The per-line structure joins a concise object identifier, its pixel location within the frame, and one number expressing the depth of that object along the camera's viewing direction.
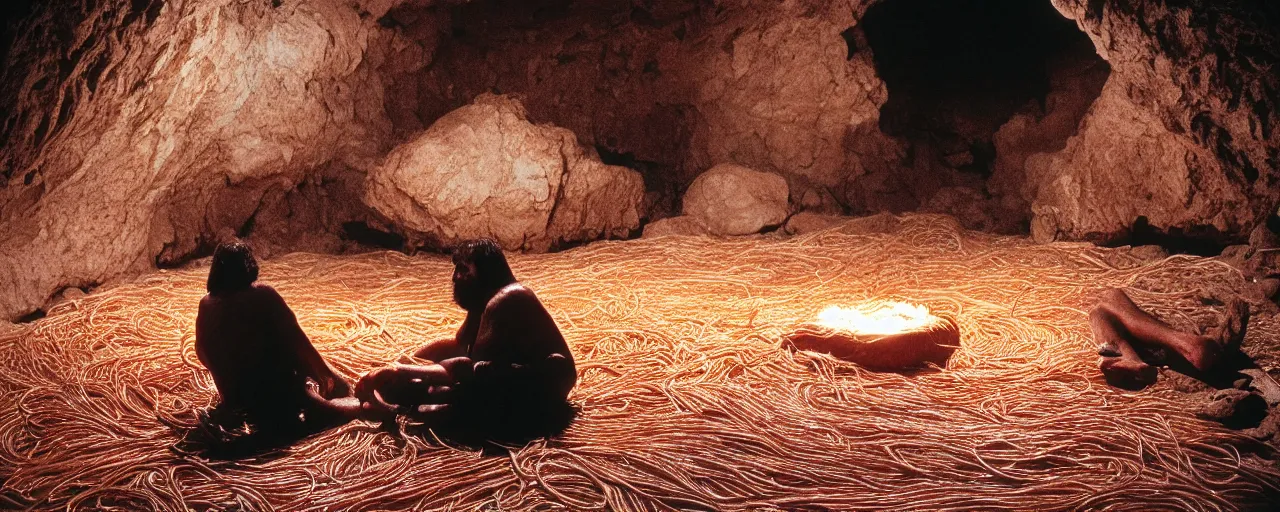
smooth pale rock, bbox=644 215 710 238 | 8.11
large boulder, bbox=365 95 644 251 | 7.46
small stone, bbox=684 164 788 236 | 8.05
